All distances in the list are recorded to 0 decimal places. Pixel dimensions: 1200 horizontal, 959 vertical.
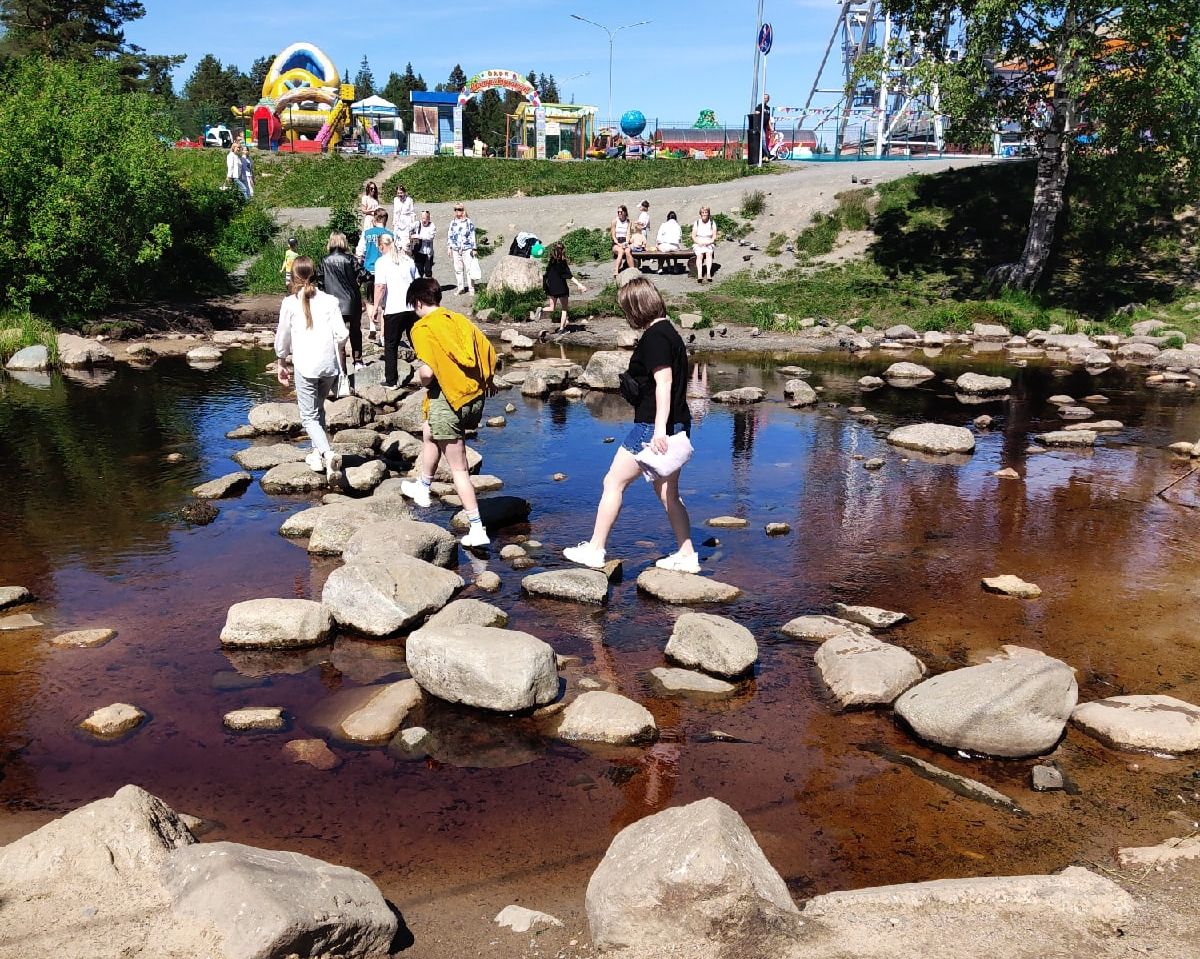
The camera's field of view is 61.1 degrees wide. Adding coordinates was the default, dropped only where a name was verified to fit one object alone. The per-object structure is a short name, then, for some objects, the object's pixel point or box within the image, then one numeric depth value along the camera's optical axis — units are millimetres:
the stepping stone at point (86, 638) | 6562
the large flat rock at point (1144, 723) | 5402
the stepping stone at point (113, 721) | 5500
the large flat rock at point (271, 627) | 6539
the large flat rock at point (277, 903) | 3395
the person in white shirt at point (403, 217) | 21562
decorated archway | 52438
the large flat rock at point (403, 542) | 7484
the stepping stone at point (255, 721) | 5586
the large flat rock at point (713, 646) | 6141
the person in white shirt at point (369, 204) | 17209
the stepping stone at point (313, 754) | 5238
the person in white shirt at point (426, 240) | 19438
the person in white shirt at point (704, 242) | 24484
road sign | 38844
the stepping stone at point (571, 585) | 7297
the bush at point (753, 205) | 28625
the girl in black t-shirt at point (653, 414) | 7223
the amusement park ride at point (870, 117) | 41250
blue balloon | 60312
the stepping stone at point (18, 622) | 6801
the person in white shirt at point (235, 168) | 29672
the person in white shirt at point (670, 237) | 25688
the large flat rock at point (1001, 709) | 5320
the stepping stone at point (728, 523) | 9117
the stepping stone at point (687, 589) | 7355
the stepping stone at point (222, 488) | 9688
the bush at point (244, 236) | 26005
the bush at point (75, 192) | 18203
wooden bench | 25469
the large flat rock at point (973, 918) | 3684
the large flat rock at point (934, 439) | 11906
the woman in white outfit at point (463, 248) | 22766
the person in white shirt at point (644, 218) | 26578
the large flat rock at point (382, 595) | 6703
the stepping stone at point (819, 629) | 6727
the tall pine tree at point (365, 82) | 101562
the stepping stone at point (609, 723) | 5473
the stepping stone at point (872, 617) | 6969
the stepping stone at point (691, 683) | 6043
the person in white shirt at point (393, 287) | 13508
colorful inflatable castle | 53844
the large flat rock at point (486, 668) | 5664
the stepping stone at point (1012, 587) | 7570
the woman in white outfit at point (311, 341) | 9492
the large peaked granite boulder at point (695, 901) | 3678
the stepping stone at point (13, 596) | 7103
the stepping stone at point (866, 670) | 5867
